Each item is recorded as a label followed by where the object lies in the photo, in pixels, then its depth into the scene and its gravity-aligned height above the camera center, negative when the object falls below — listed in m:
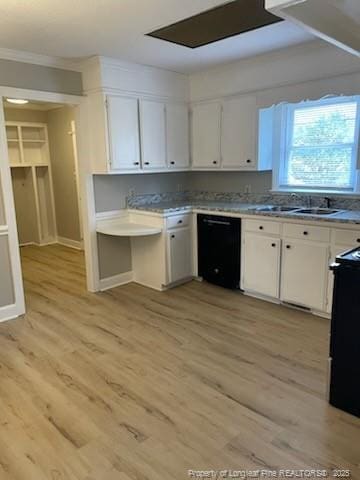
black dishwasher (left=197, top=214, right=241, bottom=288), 4.01 -0.93
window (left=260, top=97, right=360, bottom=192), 3.62 +0.20
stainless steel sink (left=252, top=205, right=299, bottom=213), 3.74 -0.46
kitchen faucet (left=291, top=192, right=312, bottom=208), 3.92 -0.39
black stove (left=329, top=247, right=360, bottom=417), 2.02 -0.96
